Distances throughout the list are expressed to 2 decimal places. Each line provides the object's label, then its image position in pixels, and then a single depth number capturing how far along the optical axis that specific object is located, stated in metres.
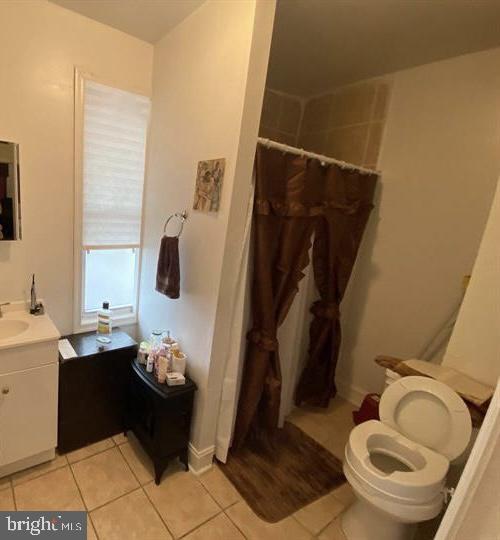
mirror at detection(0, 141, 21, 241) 1.73
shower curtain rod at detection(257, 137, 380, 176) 1.68
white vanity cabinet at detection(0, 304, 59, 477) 1.59
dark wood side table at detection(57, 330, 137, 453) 1.87
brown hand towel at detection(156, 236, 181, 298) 1.84
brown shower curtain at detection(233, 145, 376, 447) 1.77
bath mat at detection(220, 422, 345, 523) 1.75
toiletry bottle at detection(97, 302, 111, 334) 2.10
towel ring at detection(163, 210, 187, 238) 1.90
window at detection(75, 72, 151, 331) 1.99
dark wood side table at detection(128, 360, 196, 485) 1.75
